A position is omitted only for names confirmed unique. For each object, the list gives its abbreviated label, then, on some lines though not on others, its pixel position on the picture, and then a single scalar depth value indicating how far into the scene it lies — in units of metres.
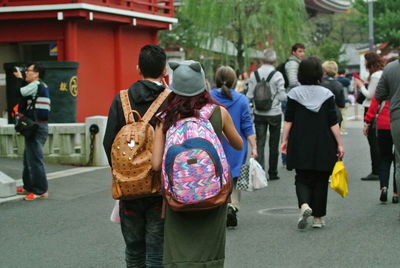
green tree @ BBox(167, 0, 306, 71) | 38.50
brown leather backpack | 5.20
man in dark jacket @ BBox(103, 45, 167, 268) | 5.34
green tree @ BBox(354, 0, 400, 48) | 57.44
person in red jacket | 10.36
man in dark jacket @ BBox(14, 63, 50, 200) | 10.78
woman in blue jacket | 8.81
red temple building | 23.22
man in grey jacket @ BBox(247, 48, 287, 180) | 12.77
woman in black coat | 8.60
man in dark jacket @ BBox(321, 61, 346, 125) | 12.44
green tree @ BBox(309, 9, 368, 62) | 65.84
